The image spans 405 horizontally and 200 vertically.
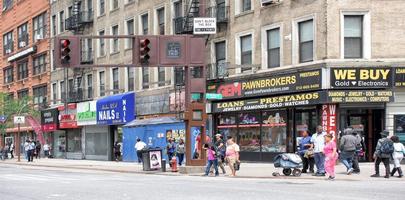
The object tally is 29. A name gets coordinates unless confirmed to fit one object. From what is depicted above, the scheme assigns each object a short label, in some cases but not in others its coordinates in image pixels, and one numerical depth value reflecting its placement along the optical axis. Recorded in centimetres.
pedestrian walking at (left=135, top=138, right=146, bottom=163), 3521
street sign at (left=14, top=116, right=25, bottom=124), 4782
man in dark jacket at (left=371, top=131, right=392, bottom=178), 2272
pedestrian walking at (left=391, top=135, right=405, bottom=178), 2285
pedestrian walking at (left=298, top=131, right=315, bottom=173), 2494
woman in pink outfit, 2227
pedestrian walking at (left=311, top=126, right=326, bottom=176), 2395
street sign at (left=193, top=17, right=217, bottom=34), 2705
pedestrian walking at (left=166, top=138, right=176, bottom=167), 3366
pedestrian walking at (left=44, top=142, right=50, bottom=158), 5658
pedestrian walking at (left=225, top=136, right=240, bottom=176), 2528
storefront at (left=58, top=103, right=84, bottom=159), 5400
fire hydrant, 2934
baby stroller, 2386
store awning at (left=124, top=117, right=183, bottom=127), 3847
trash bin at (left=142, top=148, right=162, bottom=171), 3062
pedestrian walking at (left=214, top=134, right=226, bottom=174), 2662
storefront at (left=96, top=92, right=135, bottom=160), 4534
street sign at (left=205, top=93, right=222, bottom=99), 2788
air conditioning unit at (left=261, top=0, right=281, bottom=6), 3275
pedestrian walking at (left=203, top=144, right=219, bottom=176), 2617
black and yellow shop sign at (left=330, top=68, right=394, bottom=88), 2923
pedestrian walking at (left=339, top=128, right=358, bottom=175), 2389
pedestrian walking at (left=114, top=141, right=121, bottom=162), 4562
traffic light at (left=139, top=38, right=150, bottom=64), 2600
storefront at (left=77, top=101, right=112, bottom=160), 4941
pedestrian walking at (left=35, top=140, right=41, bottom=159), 5434
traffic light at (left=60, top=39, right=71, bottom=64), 2478
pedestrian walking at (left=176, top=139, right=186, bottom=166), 3309
